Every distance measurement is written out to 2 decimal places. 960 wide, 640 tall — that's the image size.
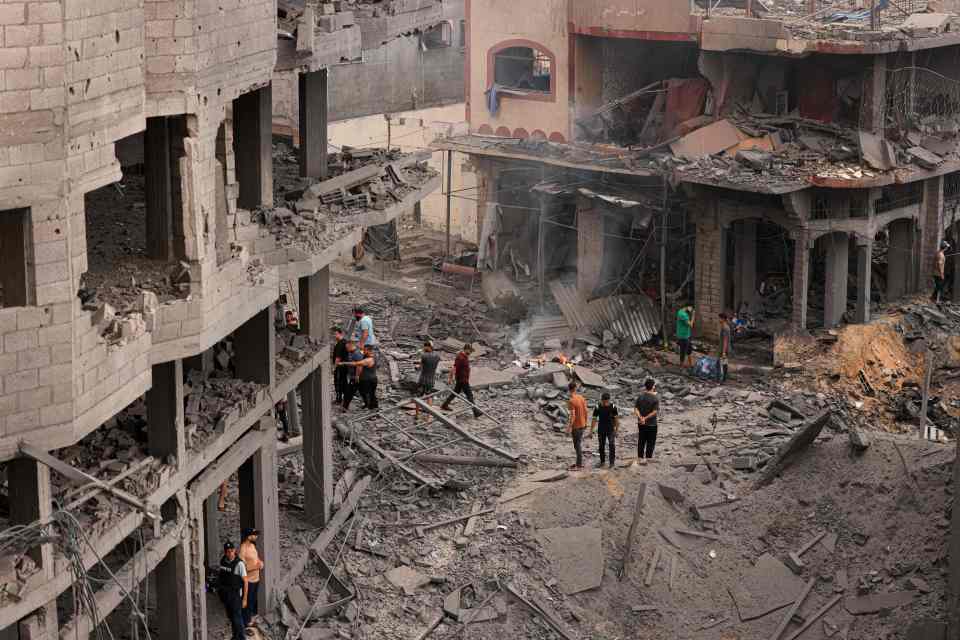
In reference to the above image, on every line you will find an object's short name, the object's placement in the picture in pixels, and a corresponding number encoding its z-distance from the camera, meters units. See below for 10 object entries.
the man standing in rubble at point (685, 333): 33.47
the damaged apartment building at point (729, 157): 34.97
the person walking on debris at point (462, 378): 28.39
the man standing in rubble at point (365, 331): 28.72
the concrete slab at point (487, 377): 30.77
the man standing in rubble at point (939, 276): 36.62
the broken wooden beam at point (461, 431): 25.92
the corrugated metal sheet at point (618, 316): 36.44
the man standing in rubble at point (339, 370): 27.53
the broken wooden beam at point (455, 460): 25.58
